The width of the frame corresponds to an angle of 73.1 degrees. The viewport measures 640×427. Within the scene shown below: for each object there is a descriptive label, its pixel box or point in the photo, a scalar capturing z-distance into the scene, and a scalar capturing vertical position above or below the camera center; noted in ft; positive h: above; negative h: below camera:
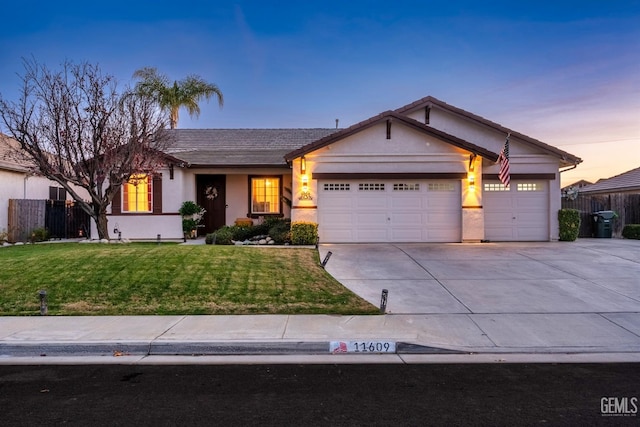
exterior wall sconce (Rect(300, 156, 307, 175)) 55.33 +6.02
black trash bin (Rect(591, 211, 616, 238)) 65.00 -1.37
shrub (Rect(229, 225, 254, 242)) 57.72 -2.65
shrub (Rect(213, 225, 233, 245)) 54.47 -3.07
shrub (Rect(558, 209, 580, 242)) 58.29 -1.49
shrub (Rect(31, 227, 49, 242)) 61.81 -3.15
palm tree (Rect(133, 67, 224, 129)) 96.84 +28.23
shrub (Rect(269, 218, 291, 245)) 54.08 -2.52
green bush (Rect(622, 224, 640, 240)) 62.44 -2.68
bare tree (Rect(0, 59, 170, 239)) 48.89 +9.43
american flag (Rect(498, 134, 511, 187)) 52.21 +5.62
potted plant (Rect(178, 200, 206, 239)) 59.77 -0.57
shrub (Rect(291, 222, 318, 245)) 52.54 -2.46
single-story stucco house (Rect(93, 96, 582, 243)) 55.16 +3.76
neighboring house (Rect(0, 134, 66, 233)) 61.16 +4.53
